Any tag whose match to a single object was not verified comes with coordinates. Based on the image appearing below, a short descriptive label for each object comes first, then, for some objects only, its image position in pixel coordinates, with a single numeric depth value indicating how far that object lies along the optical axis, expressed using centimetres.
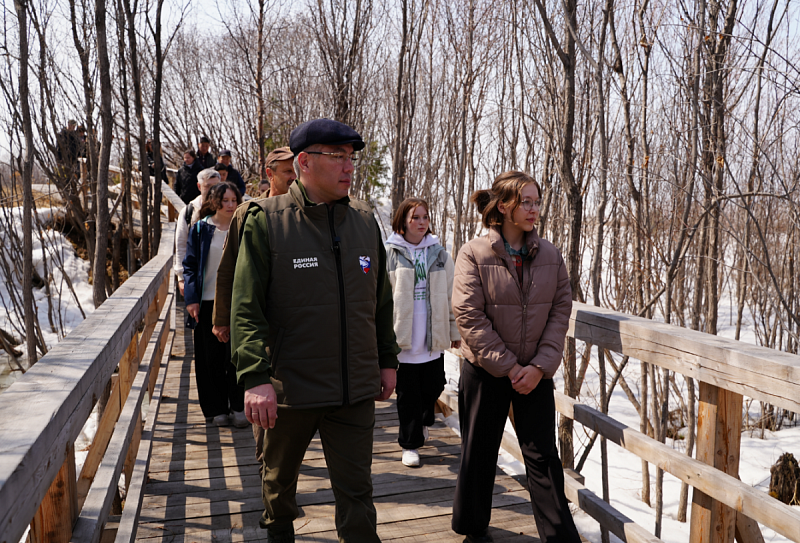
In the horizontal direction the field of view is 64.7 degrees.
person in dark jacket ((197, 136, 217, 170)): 1125
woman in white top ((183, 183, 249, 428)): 442
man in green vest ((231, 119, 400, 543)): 227
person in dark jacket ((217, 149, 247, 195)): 911
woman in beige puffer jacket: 278
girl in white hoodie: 410
